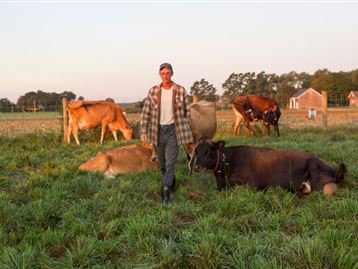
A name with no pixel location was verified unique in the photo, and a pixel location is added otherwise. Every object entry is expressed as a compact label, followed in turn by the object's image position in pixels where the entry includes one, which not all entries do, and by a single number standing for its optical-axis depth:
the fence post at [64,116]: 14.77
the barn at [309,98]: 65.78
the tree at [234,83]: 45.87
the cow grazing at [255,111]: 15.57
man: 6.14
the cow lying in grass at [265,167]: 6.25
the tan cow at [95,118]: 14.46
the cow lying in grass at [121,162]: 8.08
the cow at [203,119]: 10.31
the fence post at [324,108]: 17.11
